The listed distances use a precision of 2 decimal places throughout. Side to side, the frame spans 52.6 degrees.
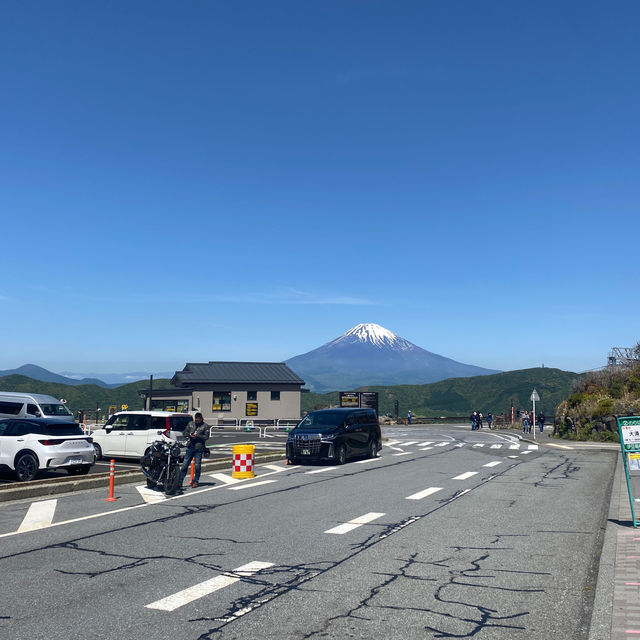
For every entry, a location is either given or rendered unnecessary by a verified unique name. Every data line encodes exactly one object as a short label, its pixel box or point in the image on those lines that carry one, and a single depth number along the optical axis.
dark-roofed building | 60.22
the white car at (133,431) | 21.45
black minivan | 22.09
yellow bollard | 18.38
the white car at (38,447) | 16.56
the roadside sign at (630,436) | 11.02
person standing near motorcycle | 16.27
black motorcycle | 14.73
